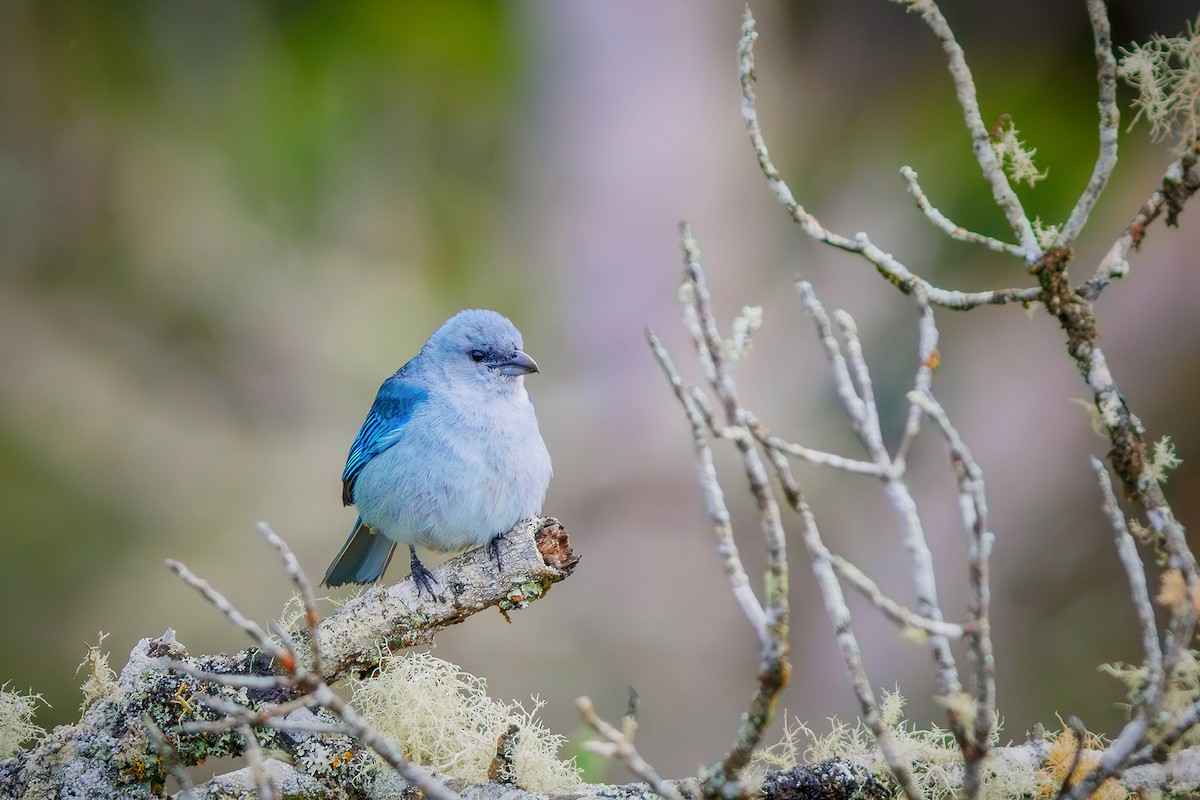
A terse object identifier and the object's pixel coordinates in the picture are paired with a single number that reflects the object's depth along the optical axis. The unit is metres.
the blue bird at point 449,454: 6.60
